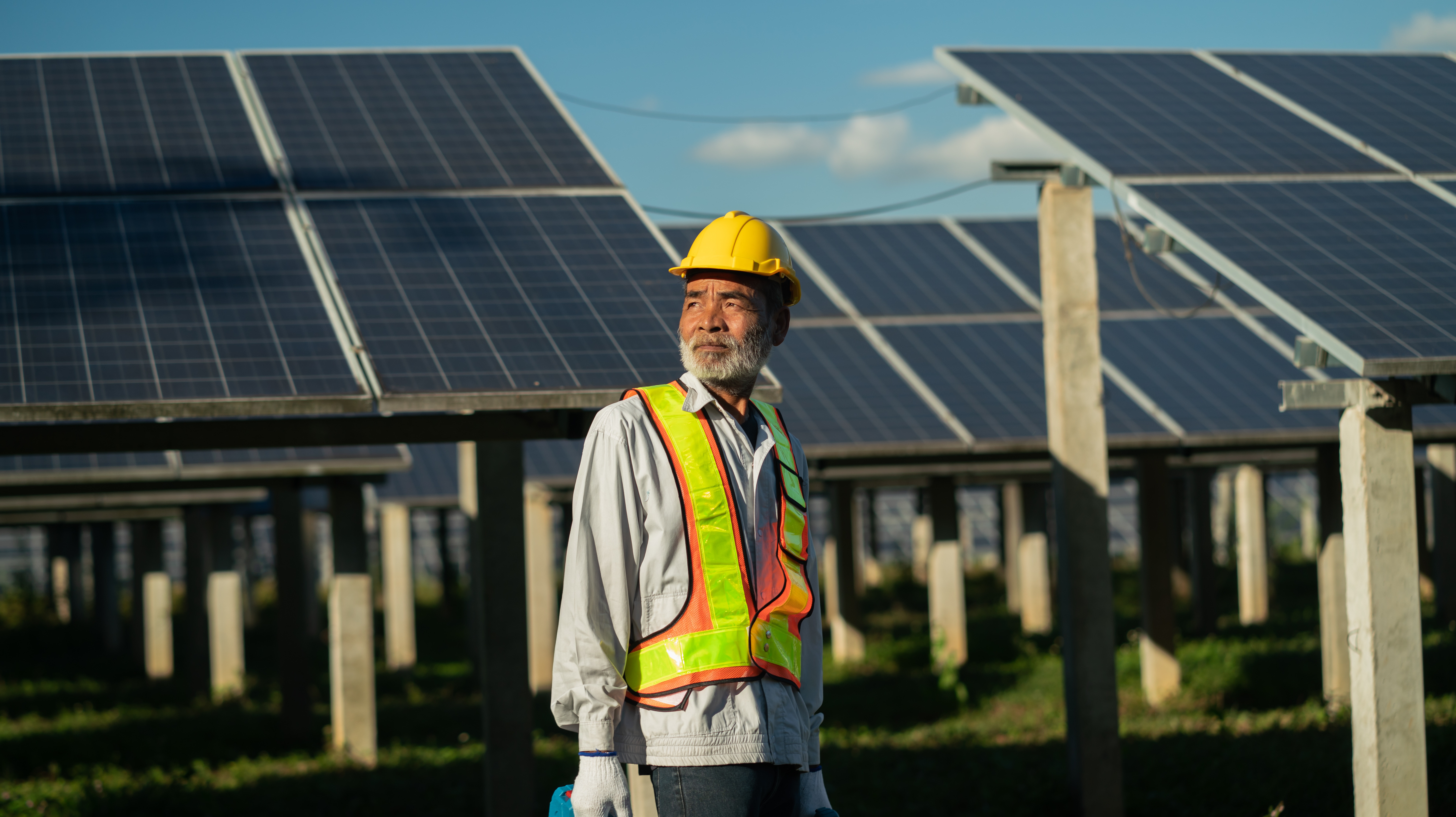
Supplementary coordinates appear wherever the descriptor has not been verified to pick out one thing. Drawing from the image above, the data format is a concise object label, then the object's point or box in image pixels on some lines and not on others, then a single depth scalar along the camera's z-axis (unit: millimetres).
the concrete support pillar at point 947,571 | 17453
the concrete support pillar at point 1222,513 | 35969
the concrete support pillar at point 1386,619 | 6852
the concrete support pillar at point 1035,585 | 22391
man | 3309
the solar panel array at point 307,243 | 6355
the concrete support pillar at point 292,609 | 13375
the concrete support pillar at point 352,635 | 12156
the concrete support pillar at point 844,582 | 19266
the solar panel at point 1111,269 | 15406
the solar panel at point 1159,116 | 8680
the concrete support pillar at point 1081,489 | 8477
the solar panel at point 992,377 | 12180
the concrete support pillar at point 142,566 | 20688
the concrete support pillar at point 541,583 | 16703
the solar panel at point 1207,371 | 12492
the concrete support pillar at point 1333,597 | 13180
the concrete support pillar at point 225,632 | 17859
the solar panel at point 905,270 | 15039
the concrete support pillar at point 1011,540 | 26969
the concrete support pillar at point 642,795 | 6191
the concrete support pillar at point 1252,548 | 22203
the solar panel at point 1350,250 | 6680
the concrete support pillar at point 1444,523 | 17844
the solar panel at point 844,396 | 11906
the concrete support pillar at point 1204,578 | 20141
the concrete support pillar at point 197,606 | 18531
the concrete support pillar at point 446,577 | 29562
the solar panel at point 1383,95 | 9414
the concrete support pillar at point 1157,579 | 13703
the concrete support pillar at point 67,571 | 28891
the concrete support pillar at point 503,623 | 7668
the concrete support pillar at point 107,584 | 24891
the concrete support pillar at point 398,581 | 19203
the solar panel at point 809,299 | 14656
